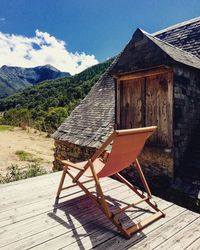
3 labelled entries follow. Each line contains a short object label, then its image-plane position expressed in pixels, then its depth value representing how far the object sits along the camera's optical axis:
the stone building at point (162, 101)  5.34
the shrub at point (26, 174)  6.36
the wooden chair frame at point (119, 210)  2.94
